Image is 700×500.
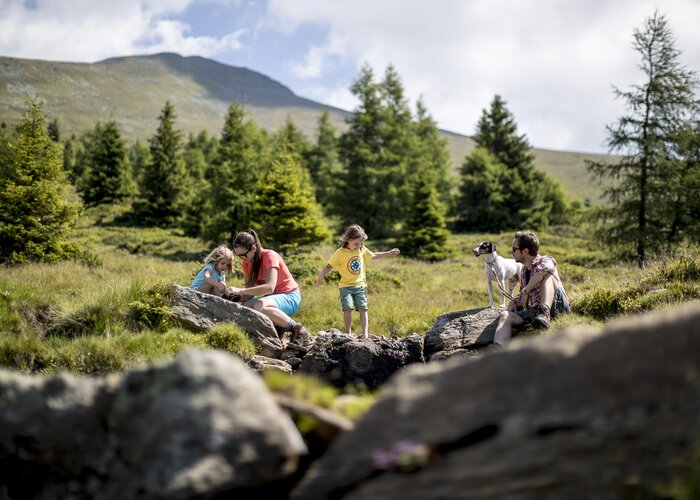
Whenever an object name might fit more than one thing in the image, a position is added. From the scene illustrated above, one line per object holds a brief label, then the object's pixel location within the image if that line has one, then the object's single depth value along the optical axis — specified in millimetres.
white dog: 10375
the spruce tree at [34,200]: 16469
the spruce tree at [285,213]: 24828
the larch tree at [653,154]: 21156
